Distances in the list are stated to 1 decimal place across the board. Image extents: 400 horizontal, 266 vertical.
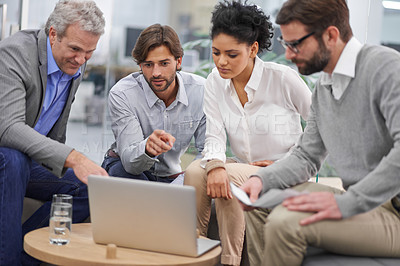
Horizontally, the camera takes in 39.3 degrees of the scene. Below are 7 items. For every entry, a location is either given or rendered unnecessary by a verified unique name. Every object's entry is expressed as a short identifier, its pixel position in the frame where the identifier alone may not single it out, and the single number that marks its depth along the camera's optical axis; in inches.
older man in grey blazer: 91.1
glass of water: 80.4
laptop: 73.1
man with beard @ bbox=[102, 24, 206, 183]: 116.6
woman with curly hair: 102.7
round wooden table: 72.1
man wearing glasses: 67.5
